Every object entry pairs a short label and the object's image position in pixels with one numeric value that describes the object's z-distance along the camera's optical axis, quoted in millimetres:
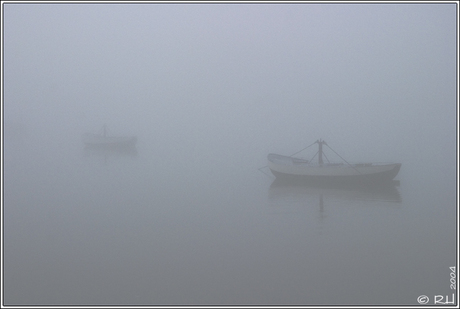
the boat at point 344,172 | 29625
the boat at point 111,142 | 63375
